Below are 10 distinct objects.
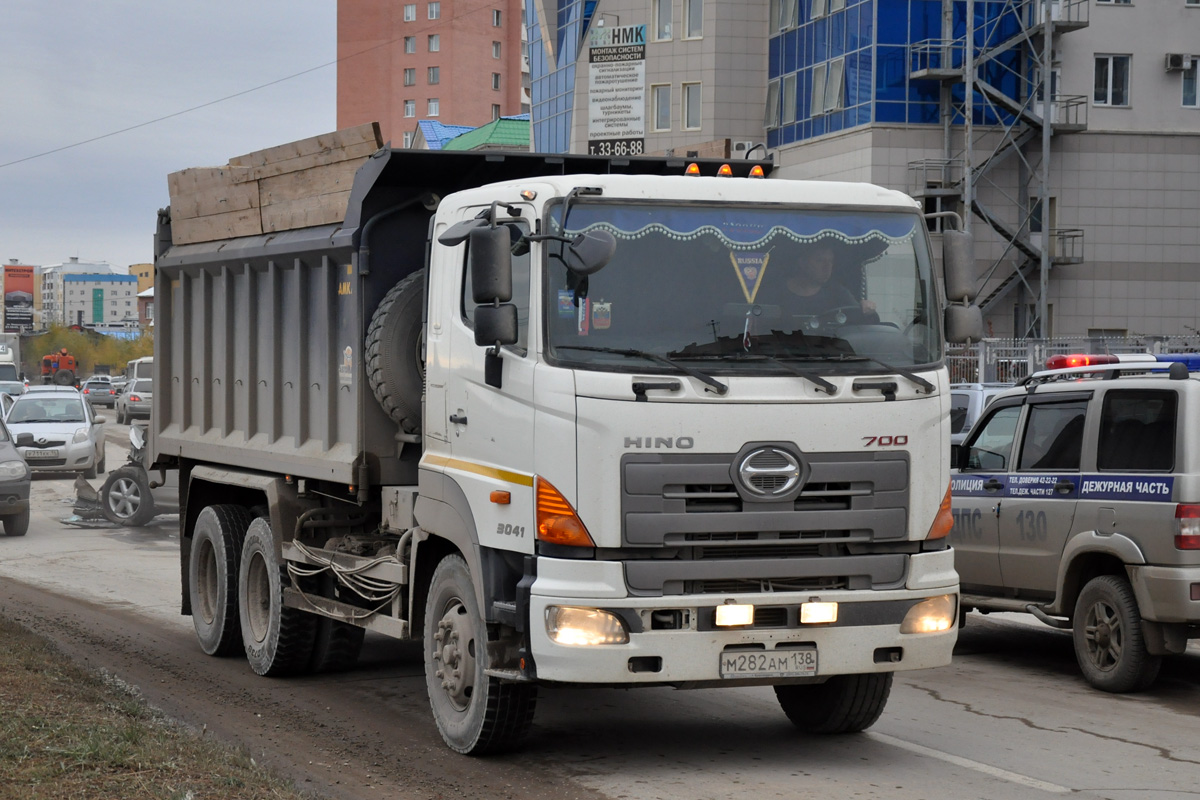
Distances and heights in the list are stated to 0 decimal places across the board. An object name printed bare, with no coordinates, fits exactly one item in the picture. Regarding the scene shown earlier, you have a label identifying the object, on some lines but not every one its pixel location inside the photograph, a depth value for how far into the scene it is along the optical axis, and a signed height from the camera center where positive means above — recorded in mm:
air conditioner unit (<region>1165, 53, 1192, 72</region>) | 44375 +8551
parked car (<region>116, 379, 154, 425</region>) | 48188 -1846
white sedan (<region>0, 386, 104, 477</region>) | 28438 -1612
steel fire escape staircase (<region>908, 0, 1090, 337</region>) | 42188 +6351
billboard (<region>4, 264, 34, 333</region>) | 166500 +5195
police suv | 9055 -1025
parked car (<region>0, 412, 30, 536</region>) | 20359 -1974
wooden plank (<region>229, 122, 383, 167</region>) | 9078 +1286
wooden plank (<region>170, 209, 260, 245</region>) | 10578 +878
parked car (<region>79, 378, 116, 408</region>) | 69125 -2189
